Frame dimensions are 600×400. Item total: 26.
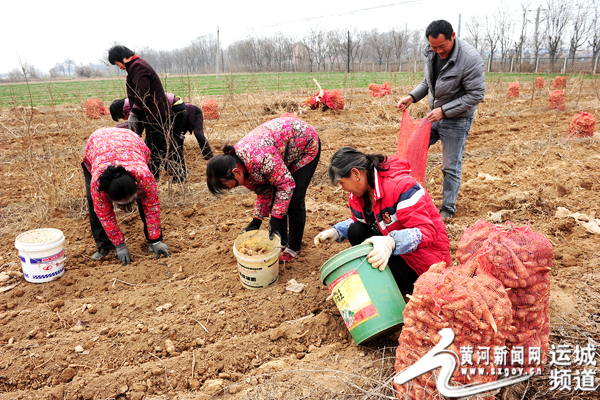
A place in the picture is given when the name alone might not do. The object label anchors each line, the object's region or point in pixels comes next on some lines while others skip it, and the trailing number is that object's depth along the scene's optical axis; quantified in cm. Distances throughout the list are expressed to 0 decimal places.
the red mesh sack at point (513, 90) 1244
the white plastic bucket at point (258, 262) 255
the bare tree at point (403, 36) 4262
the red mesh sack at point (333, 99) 1043
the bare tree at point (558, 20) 2931
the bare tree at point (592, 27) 2508
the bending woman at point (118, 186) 260
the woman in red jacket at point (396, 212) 194
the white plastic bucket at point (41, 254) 275
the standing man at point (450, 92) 331
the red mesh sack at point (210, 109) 925
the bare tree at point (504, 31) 3185
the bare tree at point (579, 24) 2697
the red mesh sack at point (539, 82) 1420
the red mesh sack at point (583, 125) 629
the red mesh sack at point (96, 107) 873
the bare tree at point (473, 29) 3246
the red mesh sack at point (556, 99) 874
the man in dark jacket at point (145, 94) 409
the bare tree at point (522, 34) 2875
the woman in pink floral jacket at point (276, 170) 241
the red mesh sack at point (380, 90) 1313
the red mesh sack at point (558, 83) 1426
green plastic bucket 184
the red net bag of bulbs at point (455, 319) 142
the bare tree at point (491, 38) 3244
